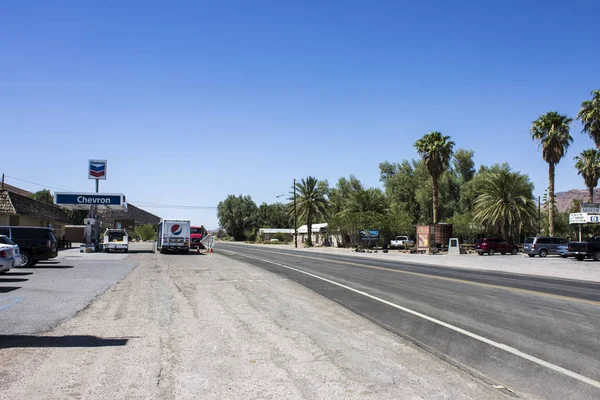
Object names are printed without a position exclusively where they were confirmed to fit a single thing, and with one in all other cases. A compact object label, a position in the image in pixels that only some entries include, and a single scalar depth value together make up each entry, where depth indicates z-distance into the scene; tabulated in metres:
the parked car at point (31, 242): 21.98
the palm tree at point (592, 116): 46.06
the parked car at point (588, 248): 35.09
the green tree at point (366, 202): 69.69
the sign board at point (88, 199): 44.44
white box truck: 39.84
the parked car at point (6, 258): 16.08
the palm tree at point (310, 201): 76.44
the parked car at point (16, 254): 16.83
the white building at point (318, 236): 77.56
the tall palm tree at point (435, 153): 54.94
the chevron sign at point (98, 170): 47.25
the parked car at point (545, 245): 42.42
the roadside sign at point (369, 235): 61.03
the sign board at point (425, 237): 48.06
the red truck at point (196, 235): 54.70
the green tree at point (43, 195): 82.32
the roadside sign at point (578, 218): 42.50
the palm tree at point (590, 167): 57.50
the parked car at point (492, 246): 47.72
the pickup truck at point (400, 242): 69.17
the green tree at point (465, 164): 85.88
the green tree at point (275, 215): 140.56
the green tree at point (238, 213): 121.00
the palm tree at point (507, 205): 55.87
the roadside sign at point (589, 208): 41.16
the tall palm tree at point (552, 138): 46.59
